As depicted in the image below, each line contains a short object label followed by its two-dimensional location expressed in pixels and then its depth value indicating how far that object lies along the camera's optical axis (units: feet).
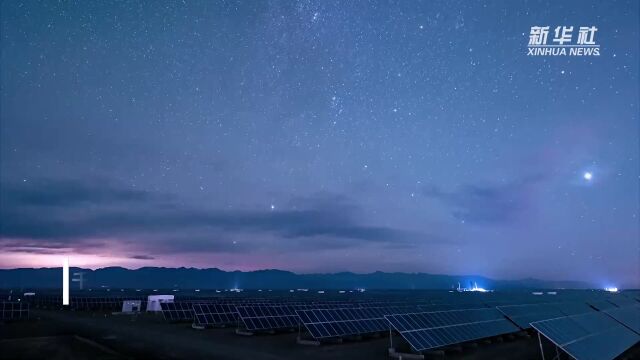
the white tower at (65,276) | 255.00
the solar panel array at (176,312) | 146.85
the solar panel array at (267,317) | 110.83
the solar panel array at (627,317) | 113.70
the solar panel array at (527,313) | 116.78
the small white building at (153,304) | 208.48
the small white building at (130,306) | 199.52
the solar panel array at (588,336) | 67.62
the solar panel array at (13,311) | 146.72
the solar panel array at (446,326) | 79.36
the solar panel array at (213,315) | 130.52
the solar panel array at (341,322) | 95.50
